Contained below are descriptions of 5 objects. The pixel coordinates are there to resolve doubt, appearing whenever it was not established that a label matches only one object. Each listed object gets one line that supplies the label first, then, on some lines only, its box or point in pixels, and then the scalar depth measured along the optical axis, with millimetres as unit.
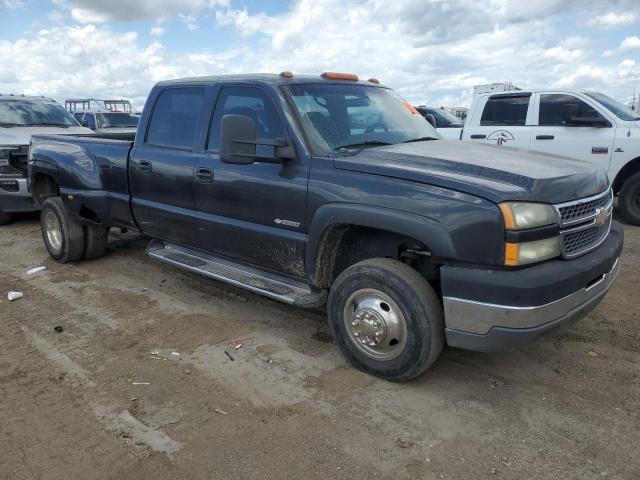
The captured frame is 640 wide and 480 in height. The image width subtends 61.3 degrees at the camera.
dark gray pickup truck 2854
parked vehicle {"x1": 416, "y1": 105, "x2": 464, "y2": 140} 12445
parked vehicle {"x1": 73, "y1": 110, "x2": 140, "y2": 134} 14680
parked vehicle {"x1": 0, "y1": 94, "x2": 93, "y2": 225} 7542
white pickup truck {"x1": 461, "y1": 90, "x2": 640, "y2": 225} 7691
